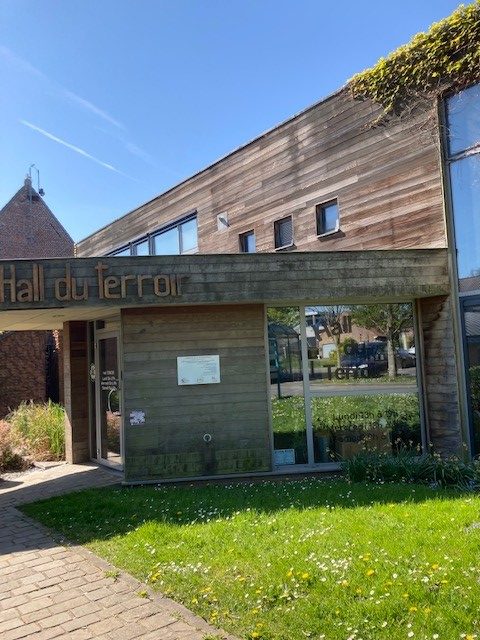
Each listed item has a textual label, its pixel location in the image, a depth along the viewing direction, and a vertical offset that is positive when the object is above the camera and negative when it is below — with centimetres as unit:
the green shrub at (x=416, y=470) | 709 -156
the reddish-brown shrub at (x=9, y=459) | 980 -158
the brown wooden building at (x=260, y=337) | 763 +36
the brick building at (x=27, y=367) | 1759 +9
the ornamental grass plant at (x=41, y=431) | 1095 -127
